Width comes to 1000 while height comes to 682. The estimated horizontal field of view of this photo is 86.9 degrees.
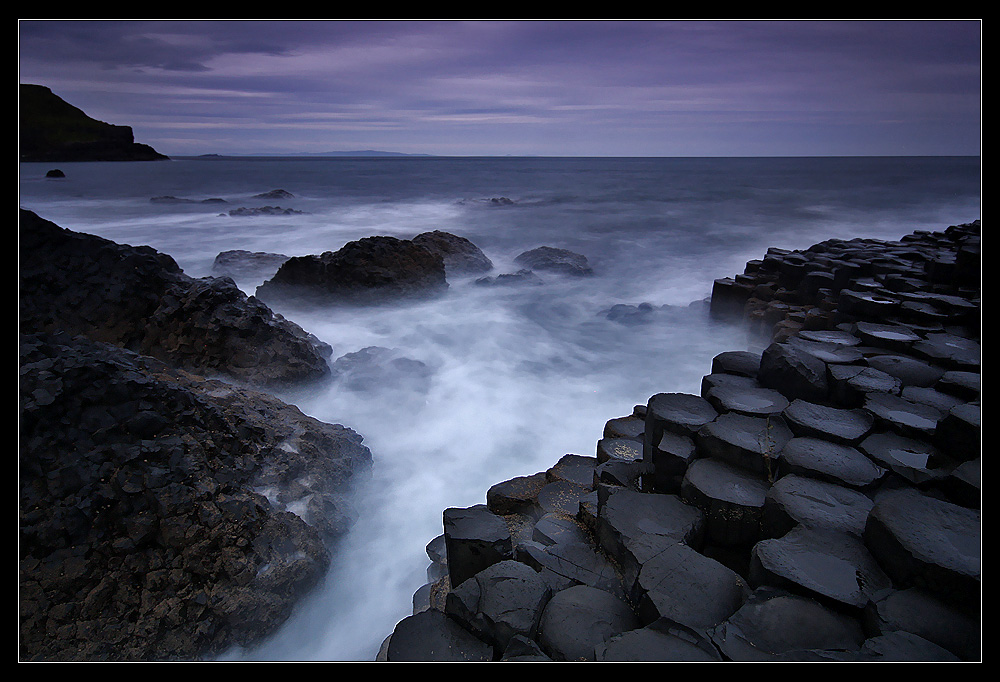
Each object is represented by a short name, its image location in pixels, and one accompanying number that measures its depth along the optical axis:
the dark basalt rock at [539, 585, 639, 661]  1.78
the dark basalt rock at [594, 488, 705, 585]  2.14
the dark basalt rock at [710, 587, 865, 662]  1.64
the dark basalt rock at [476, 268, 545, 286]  9.48
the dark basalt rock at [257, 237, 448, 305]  7.66
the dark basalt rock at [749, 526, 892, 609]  1.80
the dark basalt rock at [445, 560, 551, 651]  1.83
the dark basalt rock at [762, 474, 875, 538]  2.13
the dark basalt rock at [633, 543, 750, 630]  1.78
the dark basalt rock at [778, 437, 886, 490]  2.34
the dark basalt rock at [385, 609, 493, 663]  1.83
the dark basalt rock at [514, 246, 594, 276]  10.44
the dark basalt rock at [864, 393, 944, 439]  2.63
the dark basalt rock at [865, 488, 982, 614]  1.72
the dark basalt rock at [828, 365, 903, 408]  2.98
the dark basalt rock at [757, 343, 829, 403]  3.02
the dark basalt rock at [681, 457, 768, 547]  2.30
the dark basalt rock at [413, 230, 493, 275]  9.89
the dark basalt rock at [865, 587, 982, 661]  1.63
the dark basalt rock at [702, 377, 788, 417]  2.87
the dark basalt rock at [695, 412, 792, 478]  2.49
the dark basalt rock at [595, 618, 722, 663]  1.62
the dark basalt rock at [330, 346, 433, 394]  5.50
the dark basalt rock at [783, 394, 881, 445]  2.61
